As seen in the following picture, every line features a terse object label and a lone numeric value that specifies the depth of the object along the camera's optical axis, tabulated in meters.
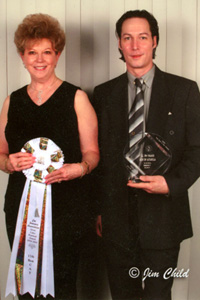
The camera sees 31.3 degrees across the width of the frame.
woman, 1.42
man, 1.38
